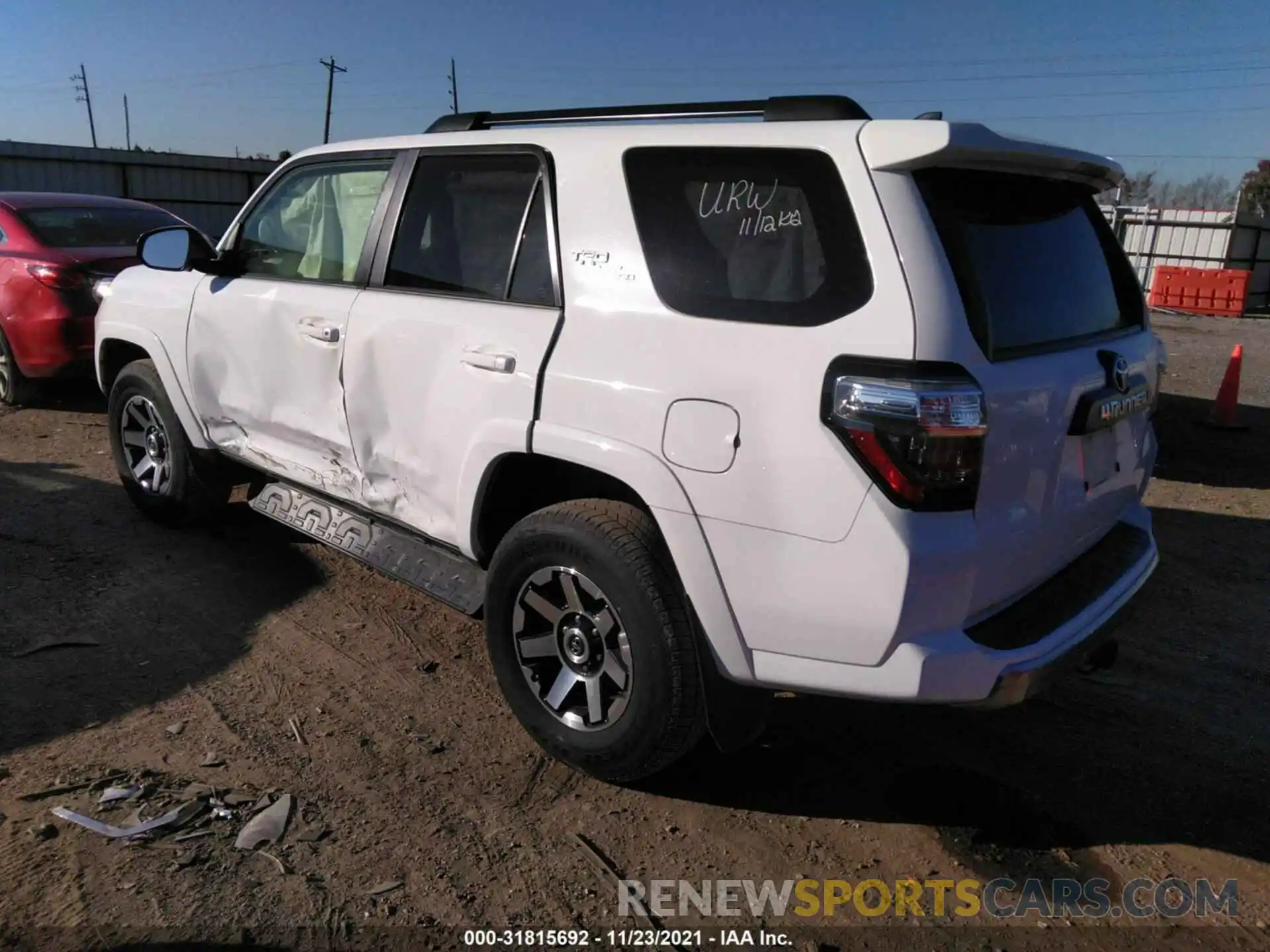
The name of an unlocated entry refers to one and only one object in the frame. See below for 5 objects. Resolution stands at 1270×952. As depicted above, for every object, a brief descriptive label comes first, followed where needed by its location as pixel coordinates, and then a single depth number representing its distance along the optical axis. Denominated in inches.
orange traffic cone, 351.3
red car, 284.7
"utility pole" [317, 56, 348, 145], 2070.6
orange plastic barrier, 872.3
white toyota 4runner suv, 95.0
